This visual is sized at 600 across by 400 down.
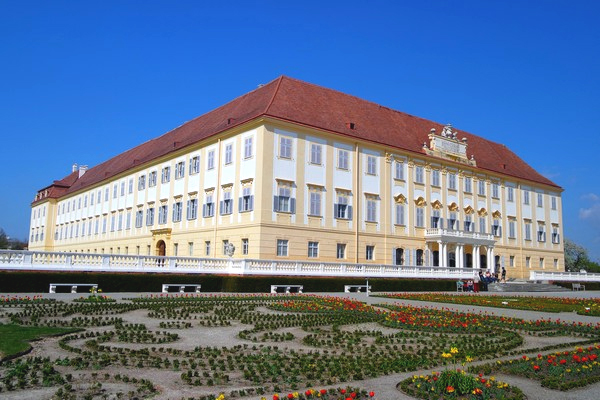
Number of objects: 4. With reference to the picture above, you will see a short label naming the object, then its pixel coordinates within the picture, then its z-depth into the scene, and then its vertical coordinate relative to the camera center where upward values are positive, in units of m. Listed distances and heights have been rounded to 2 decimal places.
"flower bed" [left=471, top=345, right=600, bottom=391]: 7.47 -1.43
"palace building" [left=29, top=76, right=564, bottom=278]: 35.16 +5.98
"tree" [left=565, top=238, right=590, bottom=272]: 77.38 +2.96
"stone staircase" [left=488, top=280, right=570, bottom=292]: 39.18 -1.03
